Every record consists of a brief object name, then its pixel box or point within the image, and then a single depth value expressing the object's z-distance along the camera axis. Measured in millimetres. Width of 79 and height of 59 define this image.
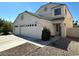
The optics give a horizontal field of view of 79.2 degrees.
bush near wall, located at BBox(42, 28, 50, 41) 6692
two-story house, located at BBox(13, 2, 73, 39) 7343
